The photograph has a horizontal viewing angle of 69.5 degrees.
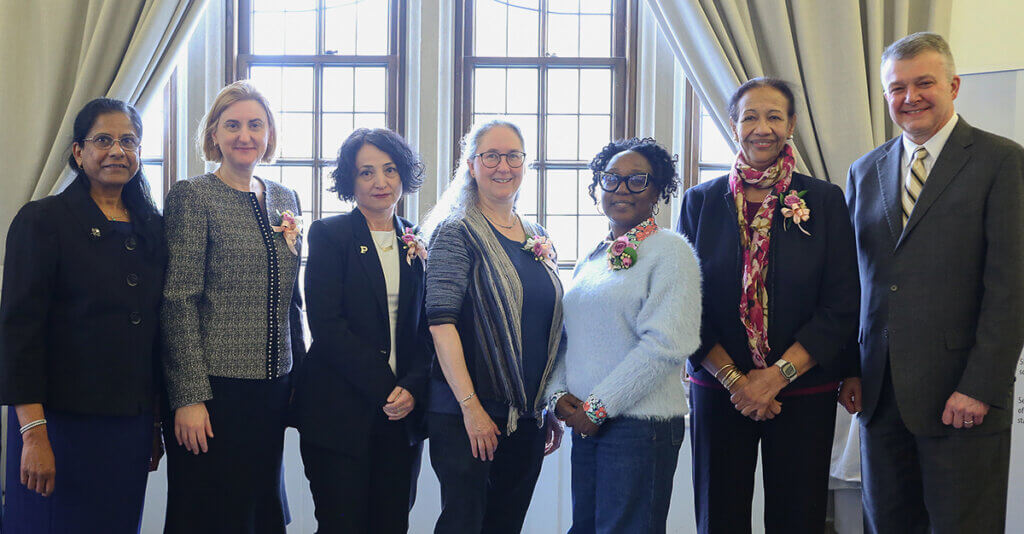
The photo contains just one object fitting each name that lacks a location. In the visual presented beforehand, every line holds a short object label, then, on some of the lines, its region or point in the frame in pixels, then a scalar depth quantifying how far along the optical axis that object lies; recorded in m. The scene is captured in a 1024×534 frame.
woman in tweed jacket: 2.10
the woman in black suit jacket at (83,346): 1.95
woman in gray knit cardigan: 2.06
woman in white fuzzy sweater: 1.92
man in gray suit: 2.02
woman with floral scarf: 2.10
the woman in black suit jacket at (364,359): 2.10
